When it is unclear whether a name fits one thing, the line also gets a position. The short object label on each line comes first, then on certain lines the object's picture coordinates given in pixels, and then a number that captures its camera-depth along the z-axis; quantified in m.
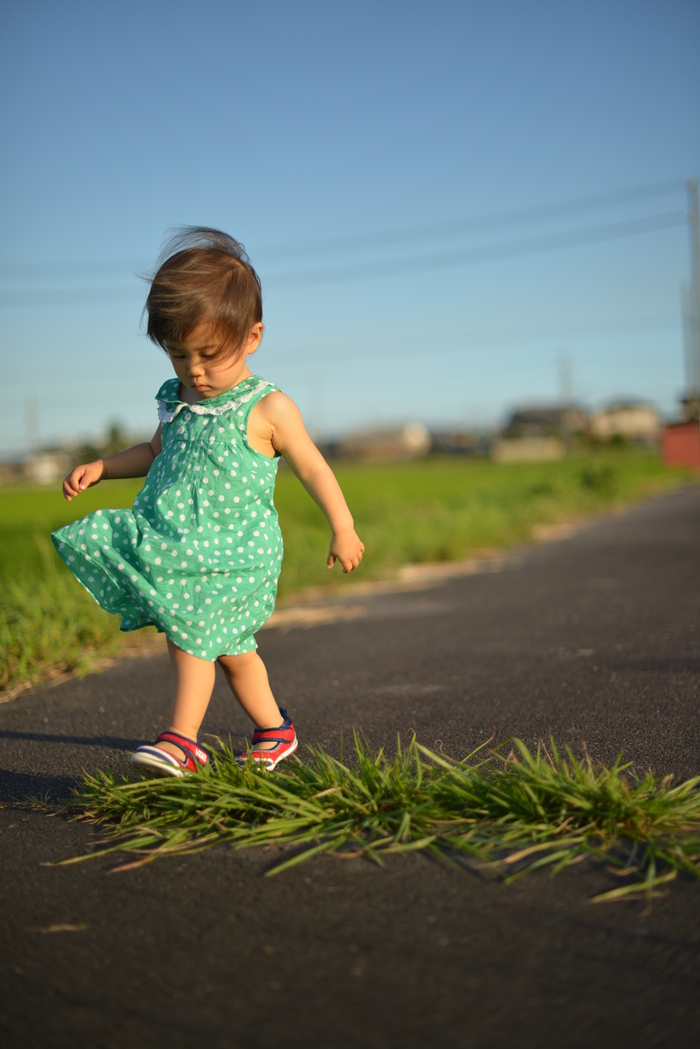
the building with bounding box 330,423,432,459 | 98.52
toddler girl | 2.14
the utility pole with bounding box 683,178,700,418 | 19.52
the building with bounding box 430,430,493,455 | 80.00
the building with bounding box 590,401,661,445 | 92.31
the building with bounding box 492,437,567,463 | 66.50
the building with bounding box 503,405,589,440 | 81.69
